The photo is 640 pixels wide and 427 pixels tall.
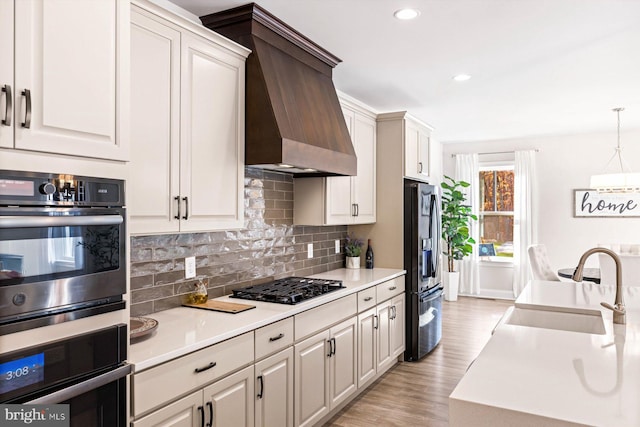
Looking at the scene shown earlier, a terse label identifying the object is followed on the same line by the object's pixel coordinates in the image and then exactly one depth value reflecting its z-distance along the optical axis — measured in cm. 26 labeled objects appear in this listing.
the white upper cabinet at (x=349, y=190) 351
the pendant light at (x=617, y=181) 445
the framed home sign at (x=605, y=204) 624
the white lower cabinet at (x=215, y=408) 173
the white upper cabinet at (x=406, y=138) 426
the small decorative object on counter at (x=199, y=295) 255
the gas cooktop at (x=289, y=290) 268
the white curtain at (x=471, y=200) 728
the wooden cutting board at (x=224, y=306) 243
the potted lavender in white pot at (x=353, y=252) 429
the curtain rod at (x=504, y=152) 686
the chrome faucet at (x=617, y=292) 195
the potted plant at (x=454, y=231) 690
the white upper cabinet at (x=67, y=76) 125
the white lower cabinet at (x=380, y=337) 340
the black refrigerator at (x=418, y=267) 423
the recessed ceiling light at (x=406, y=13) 257
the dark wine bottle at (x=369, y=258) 430
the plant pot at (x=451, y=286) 700
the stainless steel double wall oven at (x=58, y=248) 121
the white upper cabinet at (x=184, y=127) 198
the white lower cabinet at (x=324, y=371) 262
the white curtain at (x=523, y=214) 681
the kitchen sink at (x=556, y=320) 222
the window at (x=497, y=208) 721
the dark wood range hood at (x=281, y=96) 251
